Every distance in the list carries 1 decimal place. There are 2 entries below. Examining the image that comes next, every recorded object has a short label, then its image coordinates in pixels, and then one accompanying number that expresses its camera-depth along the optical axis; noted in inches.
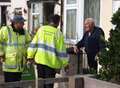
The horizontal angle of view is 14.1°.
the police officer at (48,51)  285.9
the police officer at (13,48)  302.8
